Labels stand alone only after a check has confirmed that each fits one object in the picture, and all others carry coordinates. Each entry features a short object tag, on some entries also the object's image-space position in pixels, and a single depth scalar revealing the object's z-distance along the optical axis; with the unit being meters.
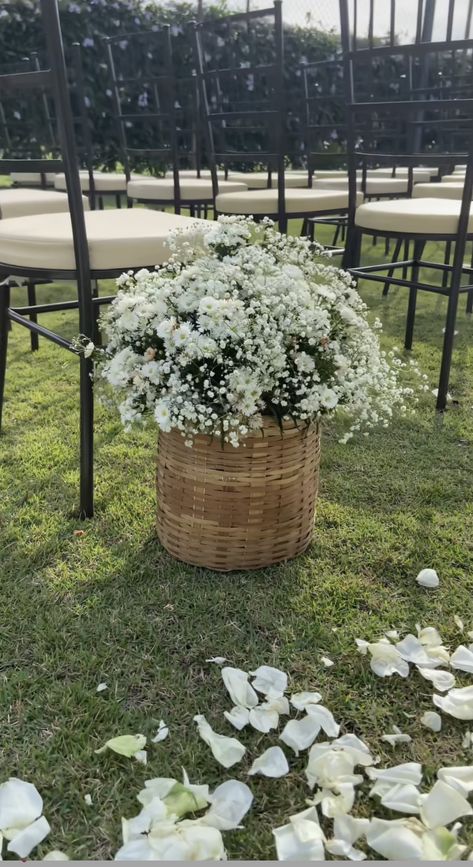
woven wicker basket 1.28
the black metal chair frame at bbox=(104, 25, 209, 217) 2.57
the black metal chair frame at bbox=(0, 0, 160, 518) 1.29
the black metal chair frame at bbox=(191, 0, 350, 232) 2.15
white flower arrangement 1.17
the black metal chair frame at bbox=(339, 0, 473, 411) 1.92
